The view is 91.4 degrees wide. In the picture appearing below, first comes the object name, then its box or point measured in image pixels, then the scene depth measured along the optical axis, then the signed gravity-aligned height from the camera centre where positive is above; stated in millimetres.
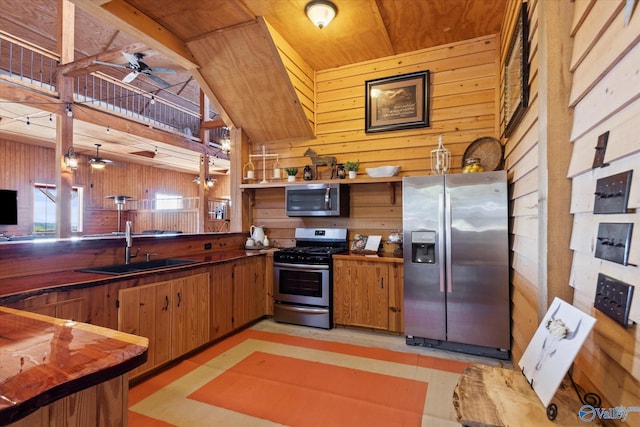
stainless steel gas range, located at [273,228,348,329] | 3588 -825
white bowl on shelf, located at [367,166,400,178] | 3641 +531
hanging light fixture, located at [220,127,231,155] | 7589 +1763
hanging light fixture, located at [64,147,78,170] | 5586 +1001
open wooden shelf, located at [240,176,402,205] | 3637 +423
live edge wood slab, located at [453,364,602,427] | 1067 -697
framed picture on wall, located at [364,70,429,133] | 3744 +1413
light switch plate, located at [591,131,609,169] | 1075 +235
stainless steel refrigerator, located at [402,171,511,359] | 2797 -432
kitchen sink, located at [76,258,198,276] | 2494 -455
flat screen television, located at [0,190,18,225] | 3430 +80
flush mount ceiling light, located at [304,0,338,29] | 2930 +1954
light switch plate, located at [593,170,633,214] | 943 +77
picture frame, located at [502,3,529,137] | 2031 +1072
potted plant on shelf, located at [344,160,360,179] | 3865 +601
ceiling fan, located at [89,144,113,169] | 7375 +1273
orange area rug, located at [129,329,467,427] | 2008 -1296
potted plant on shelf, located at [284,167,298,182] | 4223 +578
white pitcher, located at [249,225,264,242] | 4371 -244
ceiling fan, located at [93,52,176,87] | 3848 +1886
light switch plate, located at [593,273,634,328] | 919 -257
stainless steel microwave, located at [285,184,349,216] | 3832 +210
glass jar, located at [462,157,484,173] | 3090 +507
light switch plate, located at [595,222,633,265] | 933 -79
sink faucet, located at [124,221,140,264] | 2799 -266
